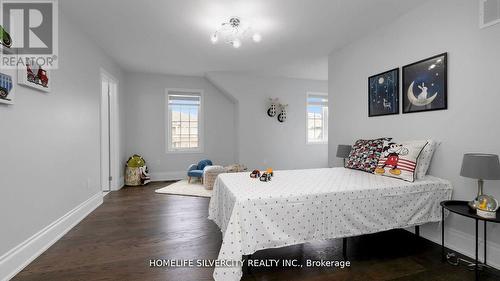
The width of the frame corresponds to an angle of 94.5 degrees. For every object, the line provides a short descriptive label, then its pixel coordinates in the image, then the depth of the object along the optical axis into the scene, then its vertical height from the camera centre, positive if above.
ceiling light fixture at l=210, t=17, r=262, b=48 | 2.81 +1.42
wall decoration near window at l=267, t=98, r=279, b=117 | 5.70 +0.74
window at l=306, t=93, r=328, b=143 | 6.19 +0.55
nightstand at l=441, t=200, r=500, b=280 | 1.70 -0.57
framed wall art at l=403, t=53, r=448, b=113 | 2.29 +0.56
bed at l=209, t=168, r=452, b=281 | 1.66 -0.58
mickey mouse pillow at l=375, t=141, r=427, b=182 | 2.23 -0.22
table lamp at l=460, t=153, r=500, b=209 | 1.71 -0.22
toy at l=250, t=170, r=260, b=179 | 2.45 -0.39
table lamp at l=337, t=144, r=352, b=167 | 3.35 -0.19
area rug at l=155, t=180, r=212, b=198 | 4.27 -1.02
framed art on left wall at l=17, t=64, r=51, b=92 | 1.99 +0.55
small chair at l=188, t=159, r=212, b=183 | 5.00 -0.71
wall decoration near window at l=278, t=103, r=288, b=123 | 5.79 +0.60
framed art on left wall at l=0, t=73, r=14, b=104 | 1.77 +0.38
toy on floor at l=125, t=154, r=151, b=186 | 4.96 -0.74
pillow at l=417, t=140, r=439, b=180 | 2.29 -0.21
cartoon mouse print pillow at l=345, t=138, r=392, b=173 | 2.68 -0.20
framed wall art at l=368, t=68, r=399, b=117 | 2.78 +0.57
